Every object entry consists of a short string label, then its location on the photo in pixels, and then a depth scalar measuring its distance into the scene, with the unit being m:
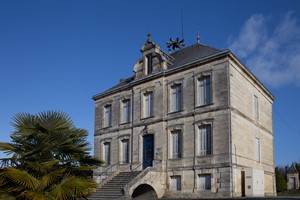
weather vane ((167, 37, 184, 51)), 29.06
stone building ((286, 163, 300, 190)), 48.22
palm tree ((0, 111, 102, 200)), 8.98
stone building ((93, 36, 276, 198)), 19.31
